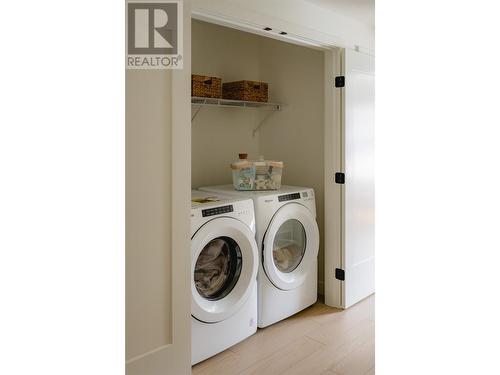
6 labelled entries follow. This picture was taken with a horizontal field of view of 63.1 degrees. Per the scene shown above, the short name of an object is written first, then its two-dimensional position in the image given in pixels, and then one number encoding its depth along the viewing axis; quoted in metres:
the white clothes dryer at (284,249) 2.71
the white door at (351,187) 3.02
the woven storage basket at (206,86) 2.83
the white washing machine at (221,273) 2.28
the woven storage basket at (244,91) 3.18
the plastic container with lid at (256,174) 2.94
